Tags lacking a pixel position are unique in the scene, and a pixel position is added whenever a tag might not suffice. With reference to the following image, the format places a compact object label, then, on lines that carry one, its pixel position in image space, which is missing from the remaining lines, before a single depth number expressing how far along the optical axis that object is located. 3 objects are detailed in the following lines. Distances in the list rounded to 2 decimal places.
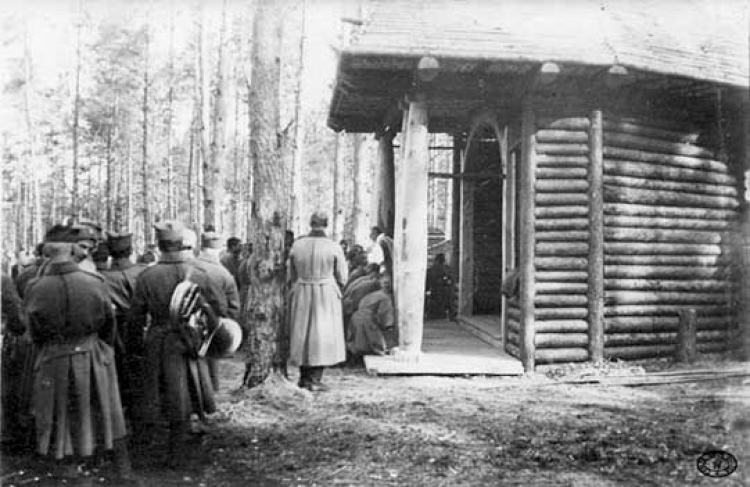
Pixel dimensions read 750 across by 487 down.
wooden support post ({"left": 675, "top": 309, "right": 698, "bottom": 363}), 10.12
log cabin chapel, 9.22
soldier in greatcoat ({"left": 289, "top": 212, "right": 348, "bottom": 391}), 8.41
